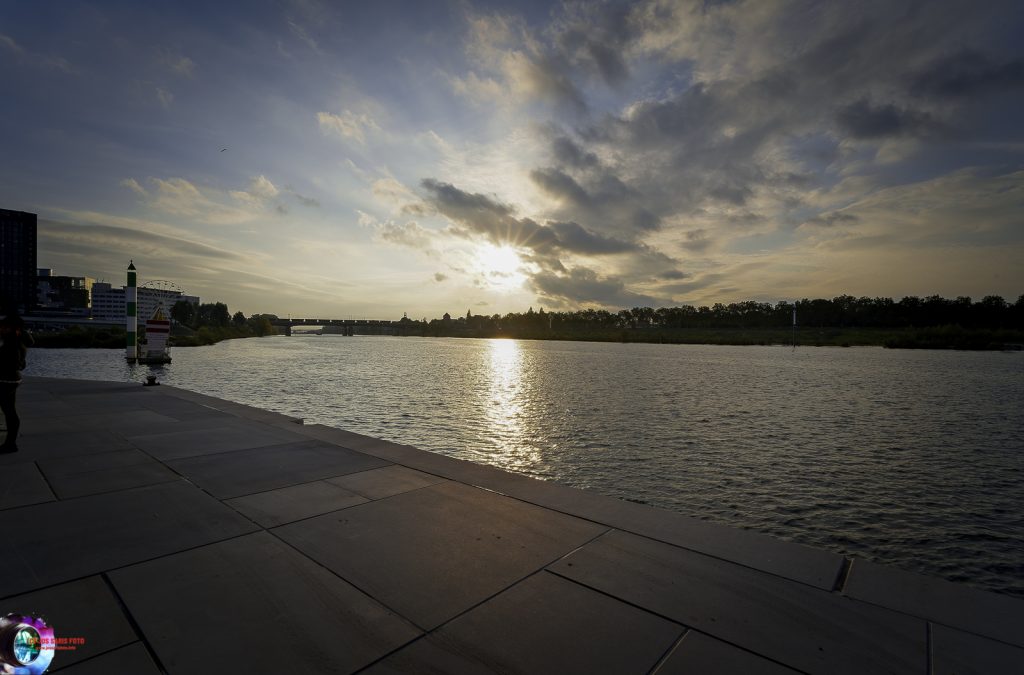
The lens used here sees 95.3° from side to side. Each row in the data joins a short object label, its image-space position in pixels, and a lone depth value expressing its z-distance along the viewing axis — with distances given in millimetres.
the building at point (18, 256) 183125
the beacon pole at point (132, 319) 38062
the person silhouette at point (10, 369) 8977
